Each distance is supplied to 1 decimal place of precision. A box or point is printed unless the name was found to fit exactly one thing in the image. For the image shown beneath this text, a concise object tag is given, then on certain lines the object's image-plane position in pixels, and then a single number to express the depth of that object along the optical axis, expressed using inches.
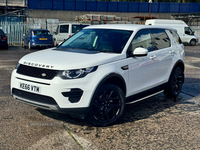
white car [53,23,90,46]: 731.4
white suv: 148.9
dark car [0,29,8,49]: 708.0
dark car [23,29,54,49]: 742.5
